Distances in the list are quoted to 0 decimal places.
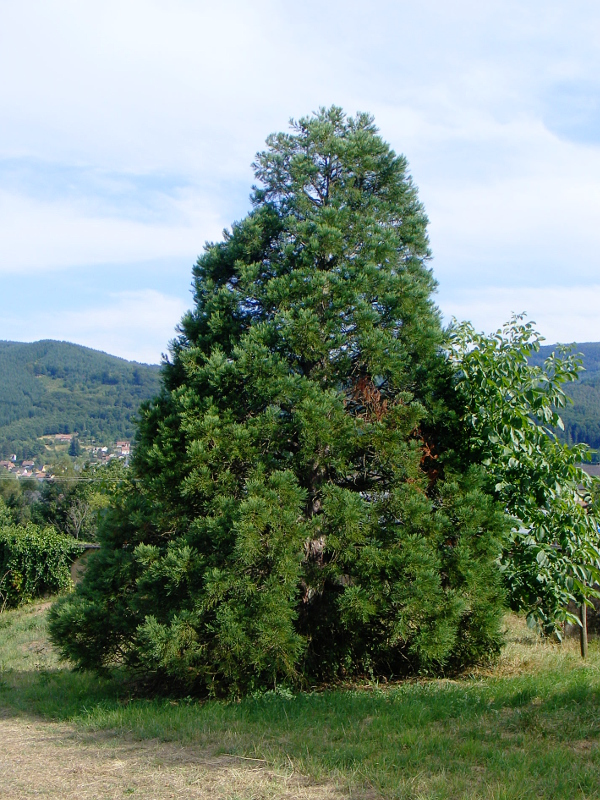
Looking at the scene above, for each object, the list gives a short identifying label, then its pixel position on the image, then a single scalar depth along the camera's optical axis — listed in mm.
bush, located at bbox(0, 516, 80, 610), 18281
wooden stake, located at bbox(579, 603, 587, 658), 7812
